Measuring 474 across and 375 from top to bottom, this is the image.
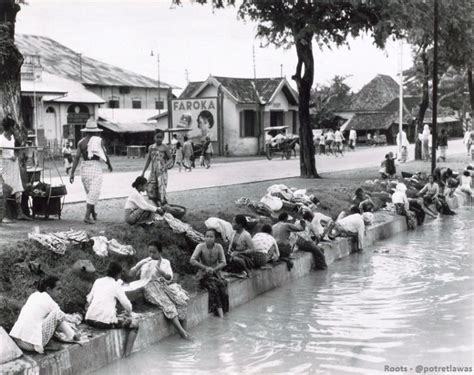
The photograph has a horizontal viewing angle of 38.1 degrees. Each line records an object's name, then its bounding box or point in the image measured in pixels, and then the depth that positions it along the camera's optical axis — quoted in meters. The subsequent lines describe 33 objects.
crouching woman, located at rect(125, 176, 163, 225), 11.62
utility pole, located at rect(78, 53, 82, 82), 44.11
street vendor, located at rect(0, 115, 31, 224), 11.77
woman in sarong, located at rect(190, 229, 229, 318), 10.29
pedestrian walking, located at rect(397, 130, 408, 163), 33.34
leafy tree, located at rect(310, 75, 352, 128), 58.53
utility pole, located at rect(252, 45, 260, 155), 42.44
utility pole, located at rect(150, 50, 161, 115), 50.80
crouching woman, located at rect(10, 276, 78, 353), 7.29
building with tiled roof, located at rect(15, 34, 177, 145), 36.47
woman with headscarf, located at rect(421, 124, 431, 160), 34.53
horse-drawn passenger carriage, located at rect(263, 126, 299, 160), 37.02
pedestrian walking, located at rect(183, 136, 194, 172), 28.24
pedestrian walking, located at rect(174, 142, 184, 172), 28.05
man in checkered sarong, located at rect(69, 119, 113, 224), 12.24
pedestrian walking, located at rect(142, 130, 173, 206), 13.17
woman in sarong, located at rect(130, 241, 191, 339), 9.16
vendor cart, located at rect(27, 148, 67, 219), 12.46
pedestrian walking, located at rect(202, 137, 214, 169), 29.92
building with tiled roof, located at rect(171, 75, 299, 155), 41.06
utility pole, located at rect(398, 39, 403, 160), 33.47
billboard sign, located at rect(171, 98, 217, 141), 40.72
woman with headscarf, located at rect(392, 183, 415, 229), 19.00
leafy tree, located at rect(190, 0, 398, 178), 22.08
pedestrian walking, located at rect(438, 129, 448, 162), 34.59
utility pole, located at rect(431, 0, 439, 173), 25.72
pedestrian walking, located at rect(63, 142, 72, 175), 26.97
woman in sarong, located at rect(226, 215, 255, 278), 11.28
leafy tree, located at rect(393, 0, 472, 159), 22.28
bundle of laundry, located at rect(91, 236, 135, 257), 10.23
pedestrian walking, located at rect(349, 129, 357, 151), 49.50
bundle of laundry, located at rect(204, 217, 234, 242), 12.34
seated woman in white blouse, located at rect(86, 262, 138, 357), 8.21
